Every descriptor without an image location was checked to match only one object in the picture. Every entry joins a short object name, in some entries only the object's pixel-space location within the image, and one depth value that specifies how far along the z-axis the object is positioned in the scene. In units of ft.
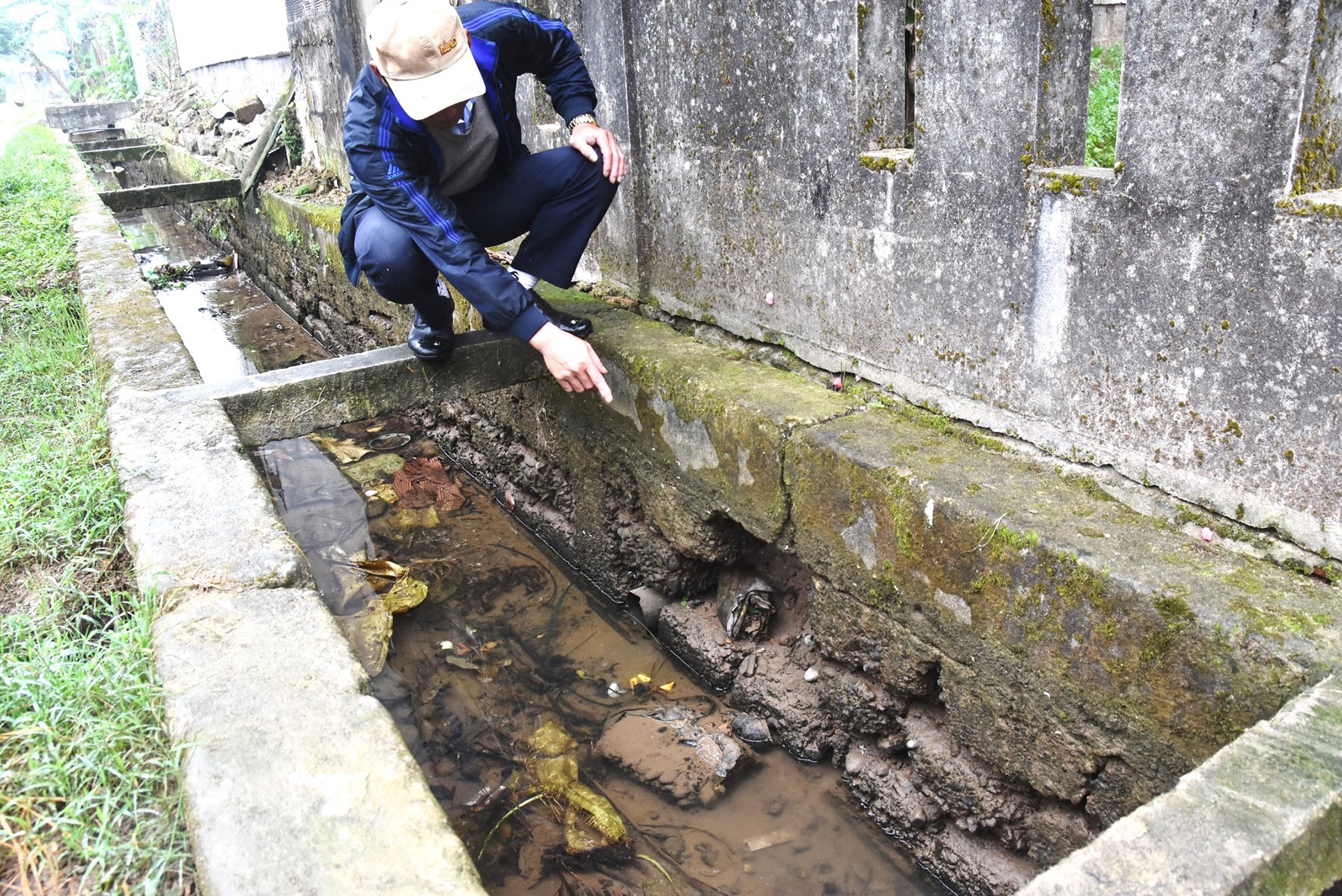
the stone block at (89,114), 68.44
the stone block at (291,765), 4.49
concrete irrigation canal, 5.21
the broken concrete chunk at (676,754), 9.09
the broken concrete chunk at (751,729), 9.71
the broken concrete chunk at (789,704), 9.39
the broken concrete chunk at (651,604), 11.39
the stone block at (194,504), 6.95
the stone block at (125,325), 11.18
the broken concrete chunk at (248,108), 33.22
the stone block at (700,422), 9.07
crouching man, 8.60
